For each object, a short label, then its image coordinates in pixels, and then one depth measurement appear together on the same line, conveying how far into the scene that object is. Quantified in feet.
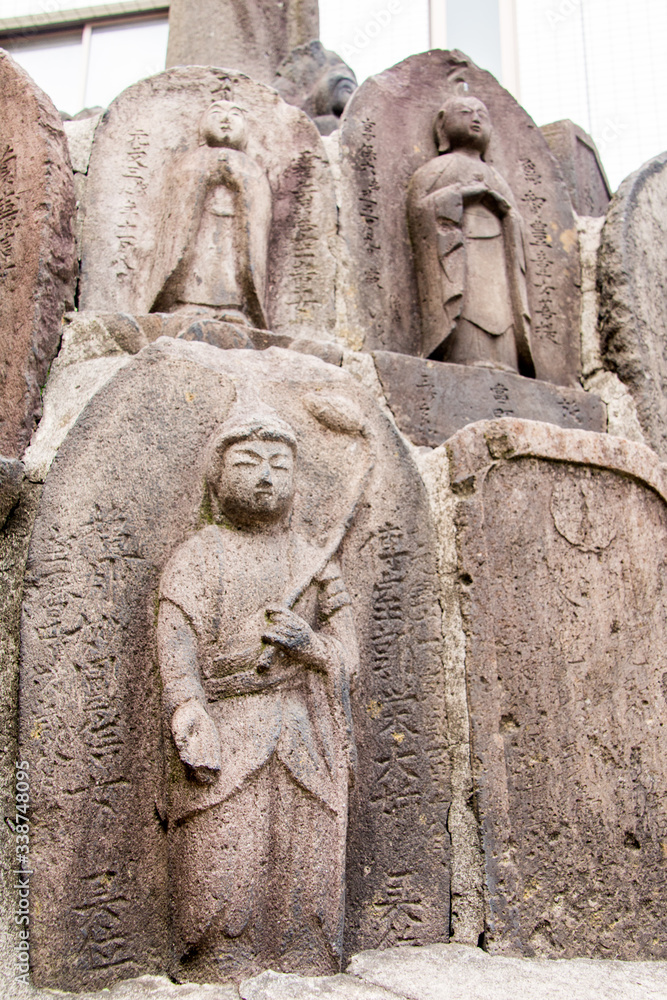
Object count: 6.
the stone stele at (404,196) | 15.39
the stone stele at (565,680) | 10.44
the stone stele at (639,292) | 15.29
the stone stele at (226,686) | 9.17
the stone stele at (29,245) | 12.03
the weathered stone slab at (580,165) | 19.56
